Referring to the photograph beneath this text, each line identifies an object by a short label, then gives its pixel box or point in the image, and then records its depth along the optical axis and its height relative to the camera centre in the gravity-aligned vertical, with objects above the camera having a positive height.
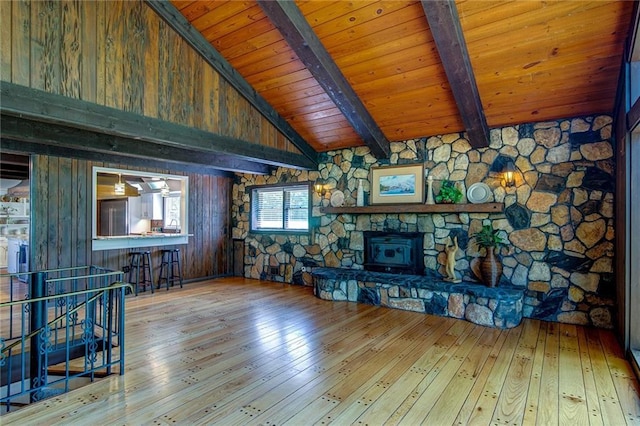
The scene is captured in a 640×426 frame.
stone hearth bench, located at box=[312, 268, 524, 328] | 4.33 -1.20
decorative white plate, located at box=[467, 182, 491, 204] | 5.00 +0.30
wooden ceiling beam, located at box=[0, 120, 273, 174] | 4.10 +0.97
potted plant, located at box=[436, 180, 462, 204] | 5.14 +0.30
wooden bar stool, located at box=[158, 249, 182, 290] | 6.85 -1.14
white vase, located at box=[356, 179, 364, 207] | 6.14 +0.29
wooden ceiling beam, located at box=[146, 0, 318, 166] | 4.20 +2.12
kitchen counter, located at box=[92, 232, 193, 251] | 5.96 -0.55
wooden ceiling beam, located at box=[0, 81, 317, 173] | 3.04 +0.97
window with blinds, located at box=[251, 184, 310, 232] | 7.18 +0.10
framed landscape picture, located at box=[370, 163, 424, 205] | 5.61 +0.50
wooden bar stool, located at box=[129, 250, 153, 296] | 6.38 -1.11
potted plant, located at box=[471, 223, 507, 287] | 4.71 -0.64
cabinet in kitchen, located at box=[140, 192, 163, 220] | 9.59 +0.19
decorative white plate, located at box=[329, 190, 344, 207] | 6.49 +0.27
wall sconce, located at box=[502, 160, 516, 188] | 4.79 +0.56
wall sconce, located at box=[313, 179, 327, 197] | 6.71 +0.50
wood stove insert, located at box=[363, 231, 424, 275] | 5.57 -0.68
